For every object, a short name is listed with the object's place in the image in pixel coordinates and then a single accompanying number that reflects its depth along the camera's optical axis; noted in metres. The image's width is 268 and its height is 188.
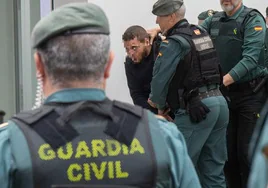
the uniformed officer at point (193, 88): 4.29
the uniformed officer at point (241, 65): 4.73
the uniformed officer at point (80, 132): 1.65
